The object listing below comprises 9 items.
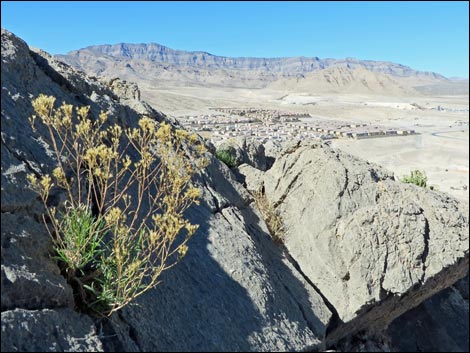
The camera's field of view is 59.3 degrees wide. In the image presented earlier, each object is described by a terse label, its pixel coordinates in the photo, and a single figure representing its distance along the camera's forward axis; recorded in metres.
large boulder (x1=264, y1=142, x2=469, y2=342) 6.49
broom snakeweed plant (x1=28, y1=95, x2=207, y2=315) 3.64
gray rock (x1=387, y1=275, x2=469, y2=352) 8.70
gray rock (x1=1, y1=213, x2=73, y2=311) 3.39
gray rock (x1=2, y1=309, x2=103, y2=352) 3.12
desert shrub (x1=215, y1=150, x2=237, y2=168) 9.13
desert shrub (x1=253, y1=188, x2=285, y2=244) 7.16
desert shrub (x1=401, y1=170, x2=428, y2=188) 10.28
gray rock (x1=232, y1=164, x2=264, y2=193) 8.54
